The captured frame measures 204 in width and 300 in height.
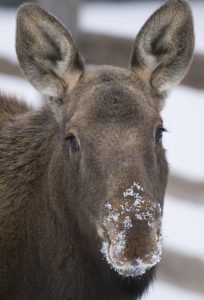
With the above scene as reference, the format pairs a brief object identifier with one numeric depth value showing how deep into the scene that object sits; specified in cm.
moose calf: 1019
